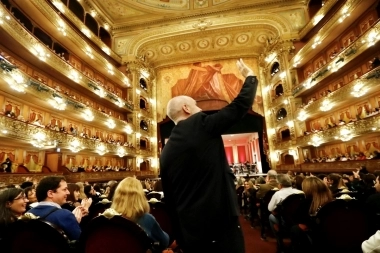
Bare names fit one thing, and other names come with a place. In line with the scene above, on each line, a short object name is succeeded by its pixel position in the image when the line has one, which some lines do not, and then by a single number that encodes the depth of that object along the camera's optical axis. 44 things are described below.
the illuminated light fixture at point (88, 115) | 14.63
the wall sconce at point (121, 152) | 17.06
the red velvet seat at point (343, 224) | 2.47
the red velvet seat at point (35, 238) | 1.75
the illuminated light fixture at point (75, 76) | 14.04
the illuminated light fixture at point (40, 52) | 11.38
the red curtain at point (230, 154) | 28.08
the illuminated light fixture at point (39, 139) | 10.52
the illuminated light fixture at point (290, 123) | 17.20
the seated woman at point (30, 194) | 3.96
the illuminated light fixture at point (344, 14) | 12.77
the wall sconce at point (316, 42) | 15.09
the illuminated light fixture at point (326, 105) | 13.71
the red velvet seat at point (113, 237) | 1.74
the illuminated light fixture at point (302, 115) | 16.03
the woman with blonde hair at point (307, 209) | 2.86
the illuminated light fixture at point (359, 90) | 11.10
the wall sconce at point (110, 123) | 16.90
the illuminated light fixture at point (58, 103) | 12.10
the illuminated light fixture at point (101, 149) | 15.20
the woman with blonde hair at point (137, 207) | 2.16
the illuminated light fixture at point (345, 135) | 12.03
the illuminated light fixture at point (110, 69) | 17.92
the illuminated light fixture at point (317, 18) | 15.84
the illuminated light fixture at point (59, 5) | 13.99
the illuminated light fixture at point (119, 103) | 18.13
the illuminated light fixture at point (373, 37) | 10.37
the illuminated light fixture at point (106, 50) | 18.55
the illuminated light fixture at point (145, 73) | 21.66
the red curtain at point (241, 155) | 28.17
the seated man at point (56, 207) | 1.95
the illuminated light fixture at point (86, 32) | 16.31
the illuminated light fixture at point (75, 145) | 12.88
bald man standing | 1.17
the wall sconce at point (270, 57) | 19.46
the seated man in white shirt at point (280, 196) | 3.69
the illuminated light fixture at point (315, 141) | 14.33
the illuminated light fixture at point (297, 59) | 16.94
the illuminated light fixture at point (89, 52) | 15.92
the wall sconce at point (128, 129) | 18.97
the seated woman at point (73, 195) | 3.83
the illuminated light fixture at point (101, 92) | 16.34
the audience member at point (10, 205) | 2.16
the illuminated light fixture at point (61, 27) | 13.47
